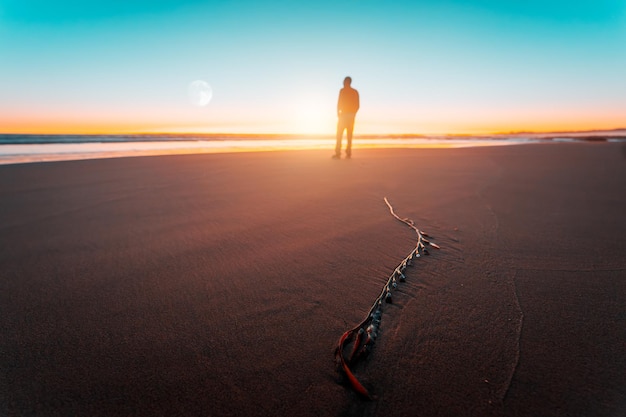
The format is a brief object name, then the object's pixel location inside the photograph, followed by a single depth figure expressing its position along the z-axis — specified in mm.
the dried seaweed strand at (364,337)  825
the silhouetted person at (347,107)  6184
